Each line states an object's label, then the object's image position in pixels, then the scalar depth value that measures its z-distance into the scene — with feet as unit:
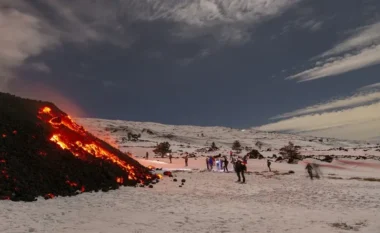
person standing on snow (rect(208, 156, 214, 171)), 151.24
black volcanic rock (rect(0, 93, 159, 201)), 69.82
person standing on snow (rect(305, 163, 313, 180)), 119.28
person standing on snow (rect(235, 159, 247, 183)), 107.28
